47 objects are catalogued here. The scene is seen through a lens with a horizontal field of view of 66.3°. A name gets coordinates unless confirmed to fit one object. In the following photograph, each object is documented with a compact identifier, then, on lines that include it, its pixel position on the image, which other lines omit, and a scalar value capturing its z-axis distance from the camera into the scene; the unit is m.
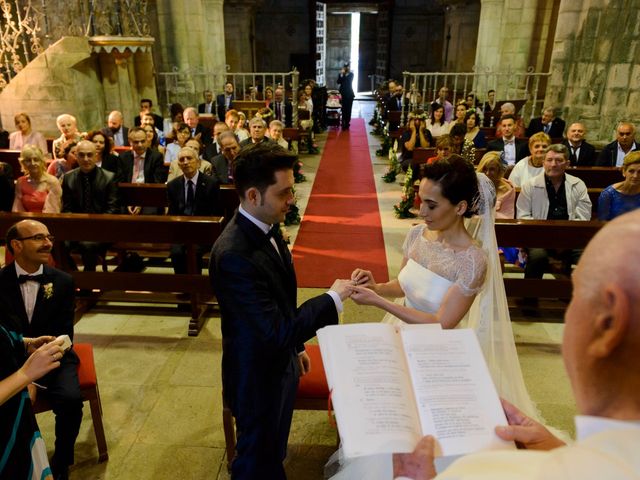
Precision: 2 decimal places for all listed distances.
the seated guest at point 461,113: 9.01
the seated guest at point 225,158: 5.97
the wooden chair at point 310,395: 2.62
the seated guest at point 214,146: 6.93
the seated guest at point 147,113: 9.23
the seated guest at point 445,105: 11.66
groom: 1.98
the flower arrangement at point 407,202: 7.41
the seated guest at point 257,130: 6.82
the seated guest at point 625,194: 4.33
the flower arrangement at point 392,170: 9.70
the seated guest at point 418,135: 9.02
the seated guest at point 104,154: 5.91
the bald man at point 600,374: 0.70
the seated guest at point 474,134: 7.77
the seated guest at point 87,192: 4.87
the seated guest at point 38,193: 4.90
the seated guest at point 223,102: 12.06
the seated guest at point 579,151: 6.71
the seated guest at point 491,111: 11.02
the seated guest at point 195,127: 8.59
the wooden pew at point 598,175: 6.08
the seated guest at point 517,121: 8.78
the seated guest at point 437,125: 9.75
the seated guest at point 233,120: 8.44
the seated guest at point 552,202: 4.71
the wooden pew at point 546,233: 4.14
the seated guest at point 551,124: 8.66
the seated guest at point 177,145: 6.86
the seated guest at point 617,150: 6.43
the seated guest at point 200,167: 5.84
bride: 2.38
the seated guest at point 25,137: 7.36
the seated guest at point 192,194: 4.95
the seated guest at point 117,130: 7.79
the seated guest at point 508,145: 6.95
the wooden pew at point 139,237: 4.16
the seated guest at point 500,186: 4.70
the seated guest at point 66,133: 6.34
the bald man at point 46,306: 2.65
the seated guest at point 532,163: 5.45
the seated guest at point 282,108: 12.19
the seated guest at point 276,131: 7.73
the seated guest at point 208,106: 11.63
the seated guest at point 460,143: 5.80
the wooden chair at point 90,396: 2.64
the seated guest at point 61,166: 5.91
